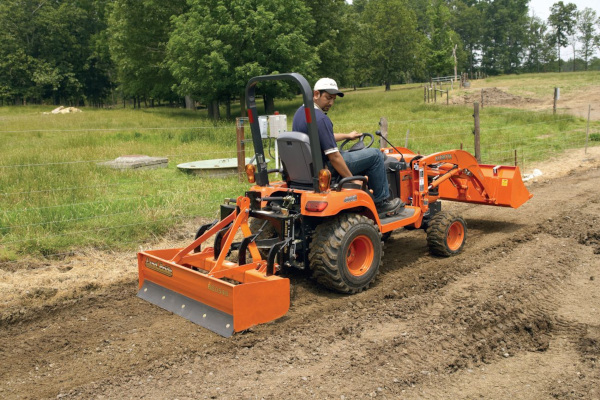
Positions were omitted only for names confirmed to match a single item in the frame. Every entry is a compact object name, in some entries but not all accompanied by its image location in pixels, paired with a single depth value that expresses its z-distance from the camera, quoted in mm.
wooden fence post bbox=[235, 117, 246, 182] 9577
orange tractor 4820
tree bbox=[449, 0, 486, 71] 102750
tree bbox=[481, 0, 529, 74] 101500
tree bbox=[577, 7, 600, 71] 105188
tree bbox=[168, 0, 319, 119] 27047
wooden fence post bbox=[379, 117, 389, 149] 9849
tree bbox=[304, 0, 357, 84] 37094
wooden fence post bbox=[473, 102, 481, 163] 12039
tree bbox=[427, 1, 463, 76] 64938
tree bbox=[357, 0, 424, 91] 61969
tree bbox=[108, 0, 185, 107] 33406
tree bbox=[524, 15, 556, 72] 102312
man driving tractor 5414
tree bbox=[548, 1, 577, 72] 102250
